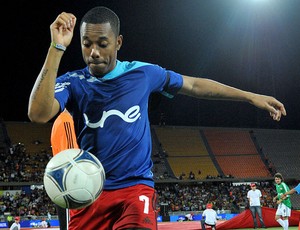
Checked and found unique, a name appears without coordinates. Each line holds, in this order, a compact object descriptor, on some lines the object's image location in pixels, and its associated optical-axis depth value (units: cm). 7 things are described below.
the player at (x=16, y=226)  1670
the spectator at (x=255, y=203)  1867
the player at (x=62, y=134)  609
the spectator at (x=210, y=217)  1670
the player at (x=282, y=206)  1430
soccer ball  305
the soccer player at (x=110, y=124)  336
